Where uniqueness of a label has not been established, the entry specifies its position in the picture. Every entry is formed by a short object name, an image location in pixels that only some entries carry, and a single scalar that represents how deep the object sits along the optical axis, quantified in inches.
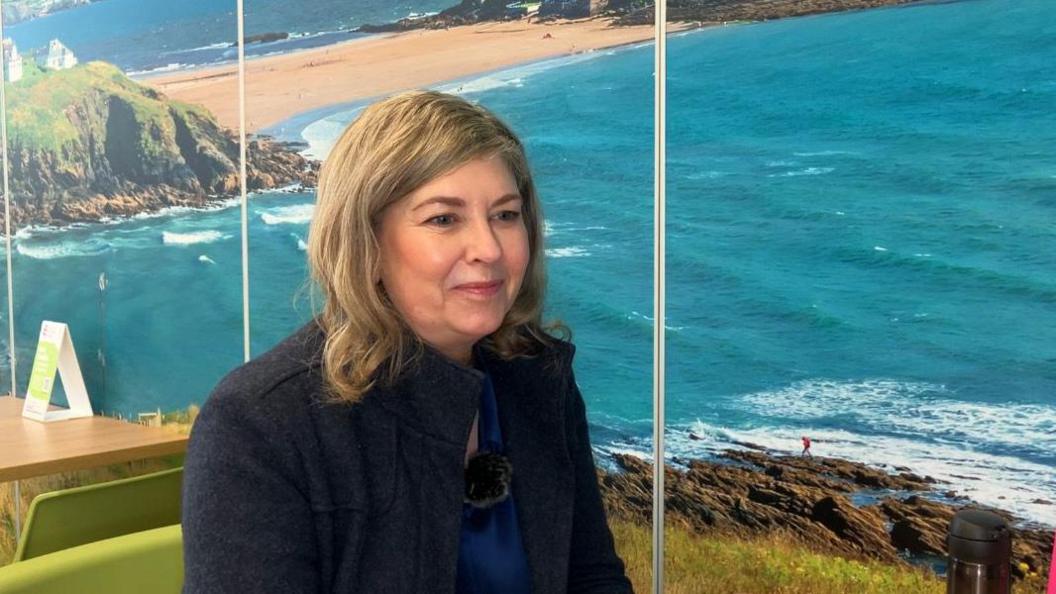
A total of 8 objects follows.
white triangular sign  131.0
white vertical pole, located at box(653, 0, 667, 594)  89.4
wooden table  104.6
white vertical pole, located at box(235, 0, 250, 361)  124.4
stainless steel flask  44.4
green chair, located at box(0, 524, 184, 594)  58.1
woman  45.0
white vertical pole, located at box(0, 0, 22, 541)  163.6
